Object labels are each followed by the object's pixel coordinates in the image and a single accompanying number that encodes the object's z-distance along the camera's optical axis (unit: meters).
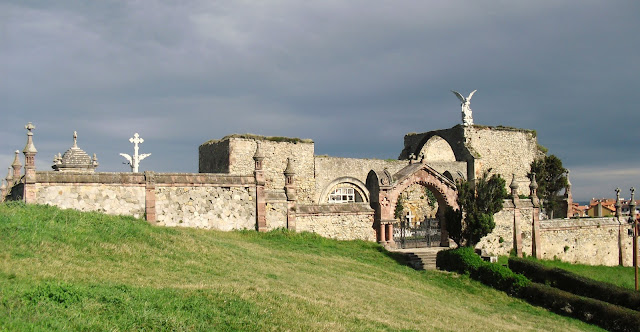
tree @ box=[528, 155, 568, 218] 39.53
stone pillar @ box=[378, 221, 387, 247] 26.31
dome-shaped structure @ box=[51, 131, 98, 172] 28.09
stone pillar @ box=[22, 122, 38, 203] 20.94
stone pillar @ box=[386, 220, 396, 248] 26.47
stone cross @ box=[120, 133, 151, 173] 27.84
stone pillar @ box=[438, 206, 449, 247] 27.55
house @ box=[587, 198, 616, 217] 38.24
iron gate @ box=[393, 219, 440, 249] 27.73
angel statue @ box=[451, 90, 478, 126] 40.28
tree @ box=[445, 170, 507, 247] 24.39
